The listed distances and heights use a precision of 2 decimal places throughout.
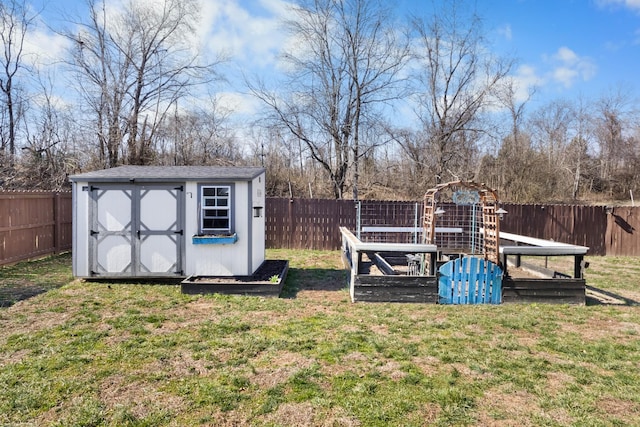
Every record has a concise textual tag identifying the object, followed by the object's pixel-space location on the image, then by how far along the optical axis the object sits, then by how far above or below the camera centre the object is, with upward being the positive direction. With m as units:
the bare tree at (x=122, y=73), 15.40 +5.81
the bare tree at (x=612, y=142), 21.56 +4.07
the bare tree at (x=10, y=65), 15.75 +6.21
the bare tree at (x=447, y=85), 15.51 +5.38
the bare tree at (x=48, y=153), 13.88 +2.23
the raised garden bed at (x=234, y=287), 5.96 -1.27
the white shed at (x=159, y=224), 6.64 -0.29
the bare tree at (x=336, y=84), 15.14 +5.19
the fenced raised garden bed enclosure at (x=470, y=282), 5.62 -1.12
